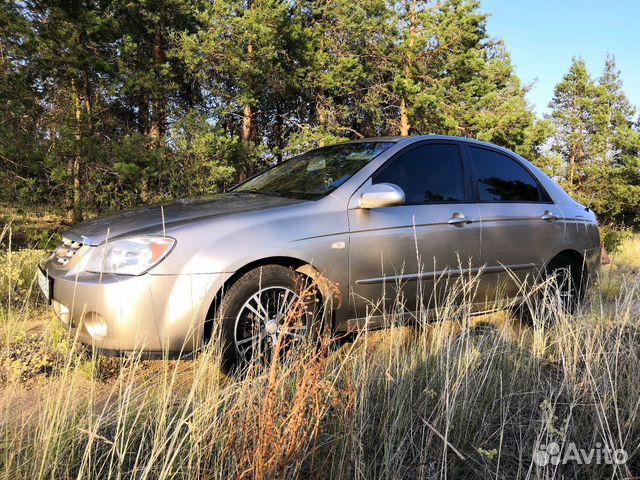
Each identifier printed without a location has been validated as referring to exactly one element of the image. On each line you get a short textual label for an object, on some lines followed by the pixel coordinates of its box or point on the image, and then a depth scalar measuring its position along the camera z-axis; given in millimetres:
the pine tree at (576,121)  27531
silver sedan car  2449
